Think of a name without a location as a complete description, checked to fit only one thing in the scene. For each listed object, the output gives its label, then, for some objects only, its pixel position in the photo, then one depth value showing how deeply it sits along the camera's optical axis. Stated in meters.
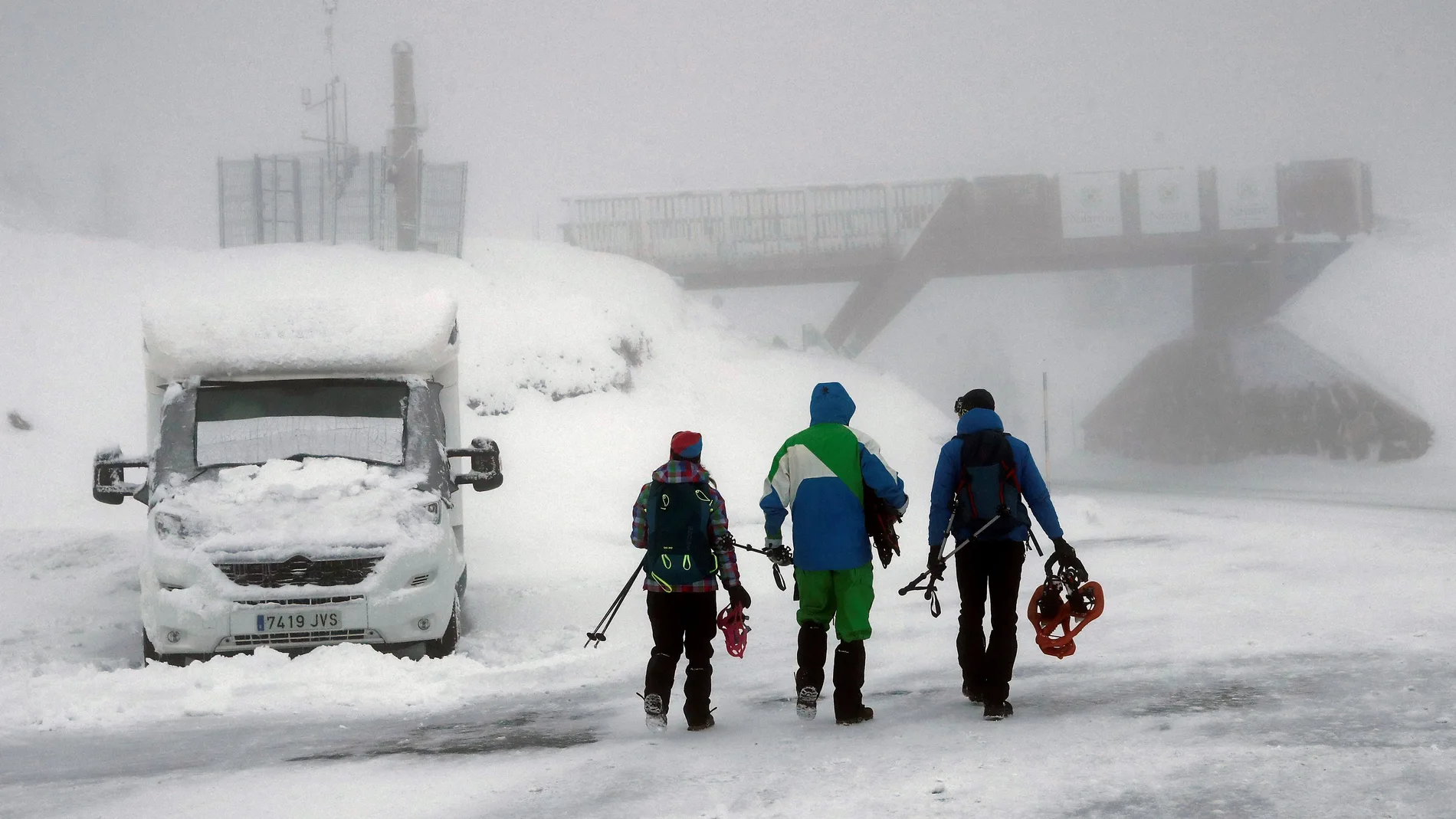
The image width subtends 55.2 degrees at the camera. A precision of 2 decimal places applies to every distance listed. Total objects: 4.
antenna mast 31.52
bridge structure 37.59
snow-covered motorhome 9.17
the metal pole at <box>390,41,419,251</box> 30.64
